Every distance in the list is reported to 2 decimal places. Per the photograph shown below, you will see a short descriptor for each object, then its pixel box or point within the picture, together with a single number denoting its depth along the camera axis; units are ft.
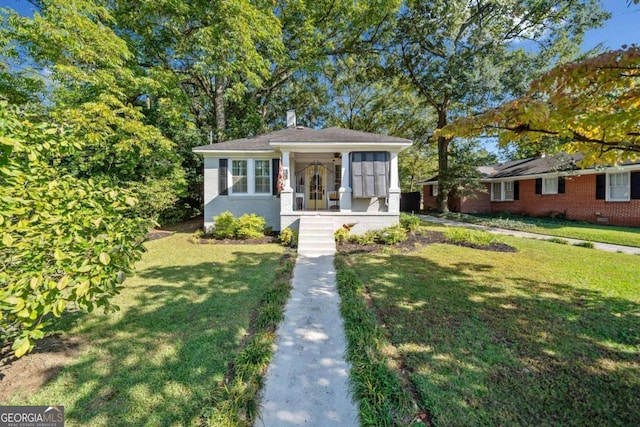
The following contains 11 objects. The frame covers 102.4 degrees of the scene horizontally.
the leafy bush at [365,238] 29.09
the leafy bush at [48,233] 6.71
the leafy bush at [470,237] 27.64
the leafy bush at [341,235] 30.12
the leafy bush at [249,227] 31.65
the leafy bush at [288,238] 29.41
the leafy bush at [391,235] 28.68
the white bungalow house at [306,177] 32.12
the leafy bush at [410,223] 33.24
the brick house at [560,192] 39.52
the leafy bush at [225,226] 31.89
